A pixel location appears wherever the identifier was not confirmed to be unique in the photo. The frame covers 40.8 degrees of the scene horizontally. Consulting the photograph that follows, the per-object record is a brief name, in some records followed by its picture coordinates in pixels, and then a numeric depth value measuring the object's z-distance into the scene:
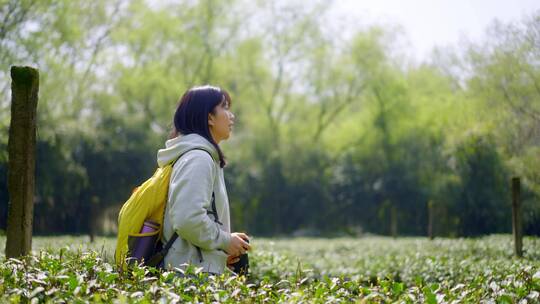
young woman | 3.47
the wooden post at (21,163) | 4.56
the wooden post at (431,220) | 18.59
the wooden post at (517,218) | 10.07
